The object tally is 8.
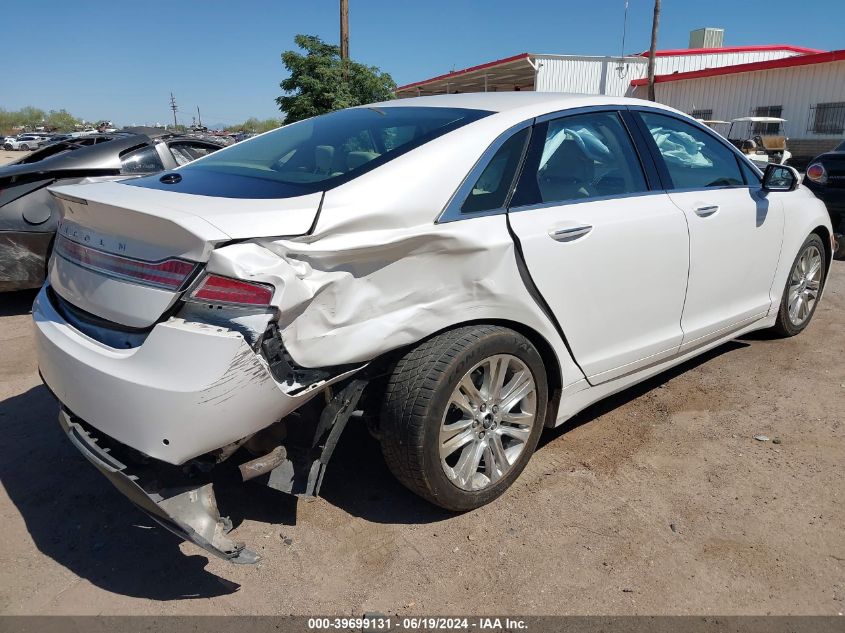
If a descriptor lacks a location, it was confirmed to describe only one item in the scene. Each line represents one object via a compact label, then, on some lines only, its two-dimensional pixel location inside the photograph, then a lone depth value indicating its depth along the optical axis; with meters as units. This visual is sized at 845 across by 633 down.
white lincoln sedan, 2.10
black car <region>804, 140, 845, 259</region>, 7.68
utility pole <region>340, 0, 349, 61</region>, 17.20
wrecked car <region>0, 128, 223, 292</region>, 5.18
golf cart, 18.53
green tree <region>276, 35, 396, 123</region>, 16.55
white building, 22.97
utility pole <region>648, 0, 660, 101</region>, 27.27
